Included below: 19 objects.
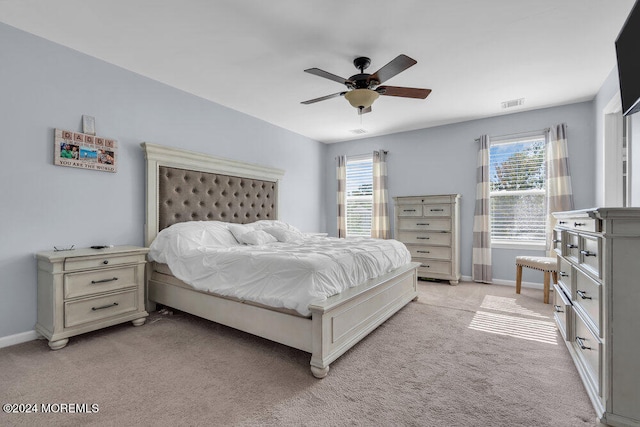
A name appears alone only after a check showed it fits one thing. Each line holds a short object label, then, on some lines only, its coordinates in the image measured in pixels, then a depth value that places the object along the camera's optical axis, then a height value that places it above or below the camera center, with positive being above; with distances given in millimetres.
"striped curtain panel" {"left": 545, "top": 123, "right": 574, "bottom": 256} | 3953 +510
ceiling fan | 2523 +1160
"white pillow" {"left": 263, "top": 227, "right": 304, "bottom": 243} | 3623 -253
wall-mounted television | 1735 +962
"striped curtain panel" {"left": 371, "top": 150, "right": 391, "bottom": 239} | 5432 +272
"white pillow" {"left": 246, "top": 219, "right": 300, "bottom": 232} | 3886 -144
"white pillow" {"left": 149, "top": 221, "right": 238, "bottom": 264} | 2863 -264
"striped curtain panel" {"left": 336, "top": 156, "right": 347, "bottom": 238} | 5895 +380
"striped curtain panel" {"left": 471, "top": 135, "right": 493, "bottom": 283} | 4516 -147
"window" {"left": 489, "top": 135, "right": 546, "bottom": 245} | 4312 +362
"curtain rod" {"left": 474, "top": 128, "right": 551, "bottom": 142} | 4207 +1190
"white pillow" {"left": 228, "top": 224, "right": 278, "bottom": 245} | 3322 -249
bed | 1998 -605
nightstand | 2293 -647
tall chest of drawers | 4453 -272
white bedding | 2041 -400
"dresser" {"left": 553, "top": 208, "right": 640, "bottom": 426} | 1354 -479
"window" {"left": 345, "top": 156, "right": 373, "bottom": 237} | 5832 +376
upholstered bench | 3424 -604
